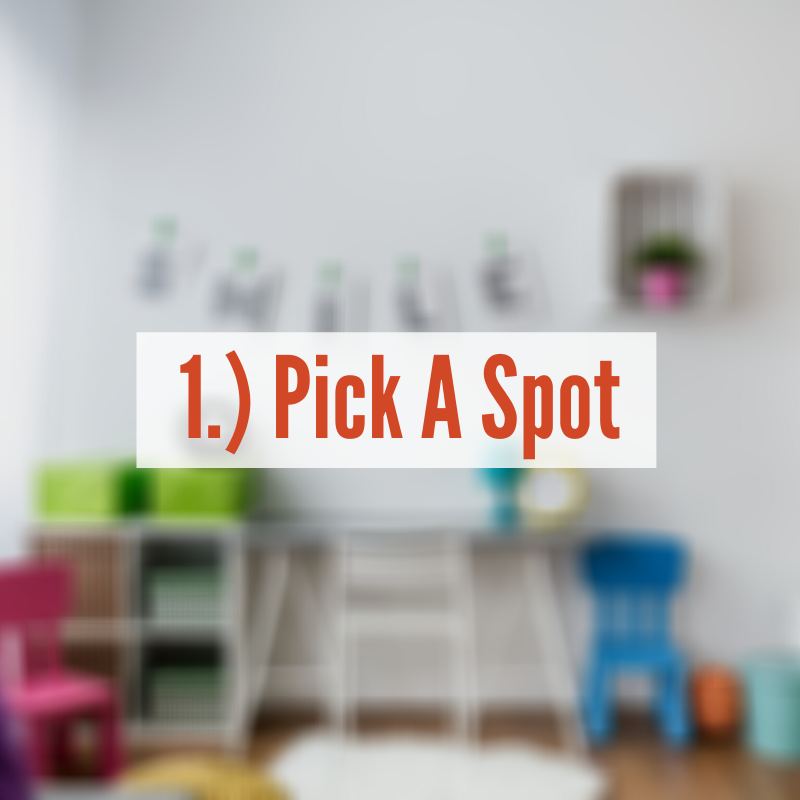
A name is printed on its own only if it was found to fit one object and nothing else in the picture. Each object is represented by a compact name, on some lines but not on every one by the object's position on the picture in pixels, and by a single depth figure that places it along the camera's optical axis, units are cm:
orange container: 358
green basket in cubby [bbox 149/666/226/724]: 354
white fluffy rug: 300
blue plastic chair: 356
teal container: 341
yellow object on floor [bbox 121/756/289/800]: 227
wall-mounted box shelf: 374
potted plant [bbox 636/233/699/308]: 369
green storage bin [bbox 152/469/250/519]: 352
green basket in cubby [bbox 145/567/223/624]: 351
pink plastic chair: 282
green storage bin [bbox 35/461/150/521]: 352
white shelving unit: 349
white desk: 351
